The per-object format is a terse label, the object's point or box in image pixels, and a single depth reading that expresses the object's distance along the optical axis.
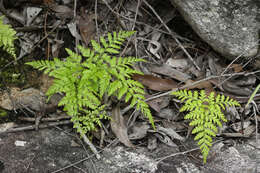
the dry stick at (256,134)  5.16
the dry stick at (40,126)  5.37
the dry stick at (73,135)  5.29
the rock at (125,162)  4.92
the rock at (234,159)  5.04
